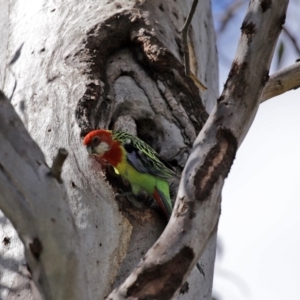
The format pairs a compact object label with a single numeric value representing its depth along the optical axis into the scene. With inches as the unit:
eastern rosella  297.0
